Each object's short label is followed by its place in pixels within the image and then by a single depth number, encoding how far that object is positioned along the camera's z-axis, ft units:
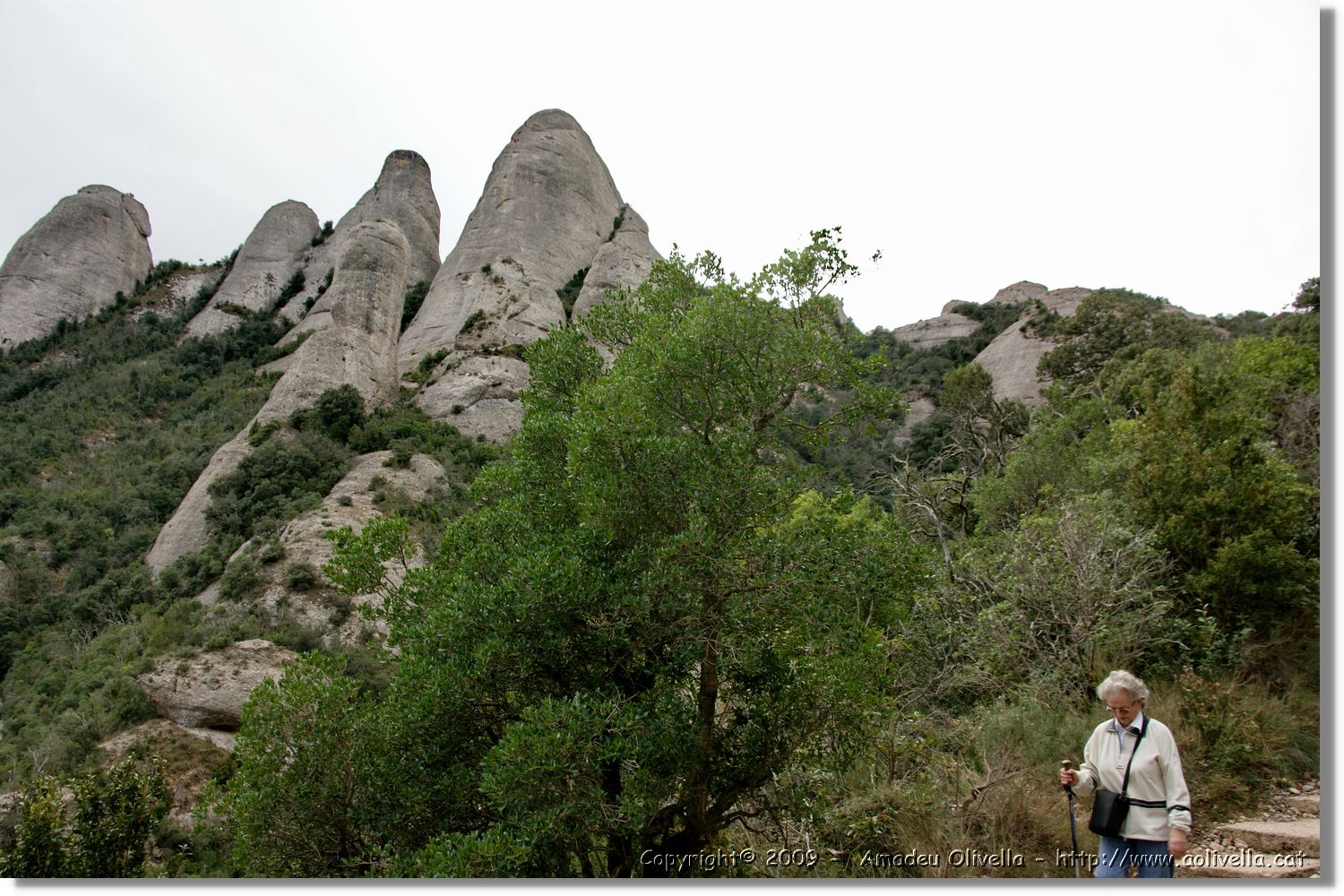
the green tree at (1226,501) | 25.64
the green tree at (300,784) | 20.22
